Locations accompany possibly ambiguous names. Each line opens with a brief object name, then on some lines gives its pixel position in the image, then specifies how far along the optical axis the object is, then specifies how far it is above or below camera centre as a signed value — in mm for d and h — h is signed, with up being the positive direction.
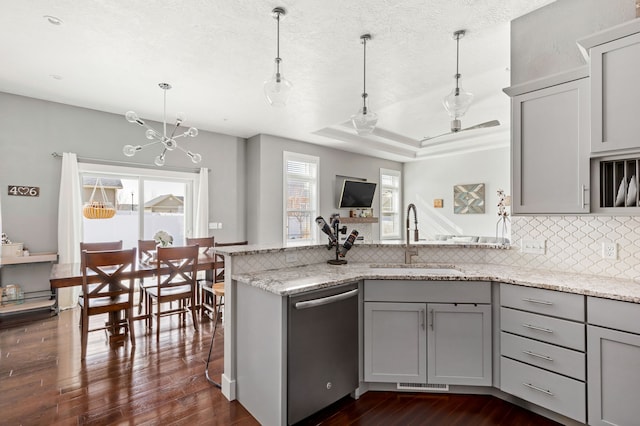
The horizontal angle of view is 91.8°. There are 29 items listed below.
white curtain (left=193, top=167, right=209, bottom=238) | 5566 +86
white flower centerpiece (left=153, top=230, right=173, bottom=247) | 3885 -320
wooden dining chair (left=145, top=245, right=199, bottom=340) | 3316 -738
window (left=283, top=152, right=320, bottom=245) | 6325 +380
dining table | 2781 -597
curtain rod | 4532 +789
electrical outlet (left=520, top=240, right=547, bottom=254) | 2455 -256
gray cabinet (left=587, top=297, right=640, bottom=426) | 1637 -802
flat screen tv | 7098 +470
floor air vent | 2295 -1281
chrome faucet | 2717 -334
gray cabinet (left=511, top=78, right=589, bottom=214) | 1999 +449
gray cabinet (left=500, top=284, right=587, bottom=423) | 1822 -841
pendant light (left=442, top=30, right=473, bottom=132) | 2396 +875
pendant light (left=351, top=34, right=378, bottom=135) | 2491 +759
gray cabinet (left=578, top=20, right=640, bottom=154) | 1759 +752
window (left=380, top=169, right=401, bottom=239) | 8297 +286
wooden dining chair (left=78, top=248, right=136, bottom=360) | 2850 -750
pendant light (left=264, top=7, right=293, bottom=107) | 2121 +855
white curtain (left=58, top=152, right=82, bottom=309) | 4340 -92
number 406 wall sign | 4094 +306
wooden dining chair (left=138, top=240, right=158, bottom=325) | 3918 -556
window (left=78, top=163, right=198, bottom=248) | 4742 +211
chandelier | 3226 +909
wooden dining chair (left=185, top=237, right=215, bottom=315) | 3975 -942
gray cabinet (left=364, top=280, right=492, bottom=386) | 2197 -854
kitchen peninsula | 1812 -533
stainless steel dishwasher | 1830 -859
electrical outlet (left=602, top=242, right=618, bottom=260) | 2129 -248
